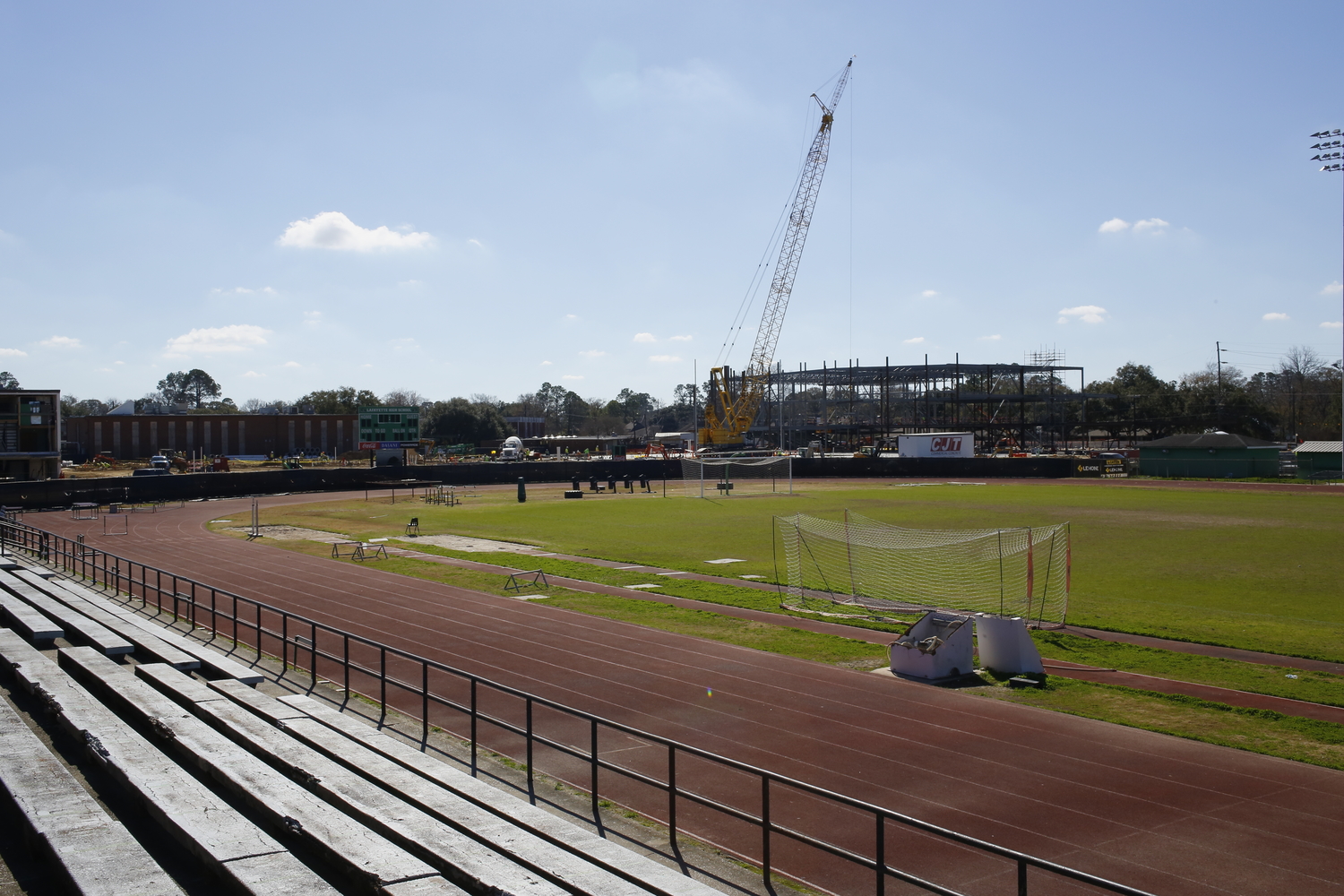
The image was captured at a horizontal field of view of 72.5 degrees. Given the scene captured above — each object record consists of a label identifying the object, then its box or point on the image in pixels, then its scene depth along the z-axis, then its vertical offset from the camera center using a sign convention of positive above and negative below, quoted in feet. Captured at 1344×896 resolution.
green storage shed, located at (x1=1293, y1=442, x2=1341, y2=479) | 230.07 -7.50
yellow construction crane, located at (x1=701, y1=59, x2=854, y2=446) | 408.05 +14.68
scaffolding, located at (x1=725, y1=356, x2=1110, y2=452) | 383.80 +13.75
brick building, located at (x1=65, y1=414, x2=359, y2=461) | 366.84 +5.03
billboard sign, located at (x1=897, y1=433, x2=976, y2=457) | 294.46 -3.22
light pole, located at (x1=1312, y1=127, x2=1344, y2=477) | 221.83 +69.07
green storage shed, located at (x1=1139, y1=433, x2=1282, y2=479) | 244.63 -7.53
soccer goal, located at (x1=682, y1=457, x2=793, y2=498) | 220.84 -11.29
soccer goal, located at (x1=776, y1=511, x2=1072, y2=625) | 72.74 -12.90
